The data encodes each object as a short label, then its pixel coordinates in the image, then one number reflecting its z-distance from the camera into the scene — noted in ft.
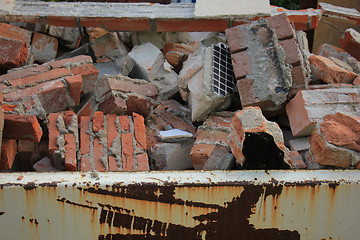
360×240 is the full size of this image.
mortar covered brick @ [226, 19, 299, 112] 11.25
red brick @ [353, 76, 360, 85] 12.49
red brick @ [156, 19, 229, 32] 14.79
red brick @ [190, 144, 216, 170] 10.51
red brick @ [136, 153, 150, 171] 10.29
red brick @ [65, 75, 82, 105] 11.53
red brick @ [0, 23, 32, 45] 13.94
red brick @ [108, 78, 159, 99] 11.76
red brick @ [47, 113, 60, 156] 10.11
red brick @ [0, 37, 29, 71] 12.66
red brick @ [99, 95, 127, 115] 11.30
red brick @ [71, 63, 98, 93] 12.31
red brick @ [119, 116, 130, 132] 10.98
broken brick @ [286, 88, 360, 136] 10.56
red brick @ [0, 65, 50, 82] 11.82
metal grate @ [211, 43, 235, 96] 11.74
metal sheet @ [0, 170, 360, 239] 7.67
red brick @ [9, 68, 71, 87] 11.54
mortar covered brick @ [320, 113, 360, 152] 8.58
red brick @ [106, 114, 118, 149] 10.62
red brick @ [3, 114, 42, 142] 9.58
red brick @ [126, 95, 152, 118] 11.64
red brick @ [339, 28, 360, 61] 15.08
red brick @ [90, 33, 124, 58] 14.88
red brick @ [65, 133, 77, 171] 9.85
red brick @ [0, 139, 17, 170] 9.55
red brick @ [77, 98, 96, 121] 11.90
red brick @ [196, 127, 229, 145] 11.04
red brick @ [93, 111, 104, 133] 10.76
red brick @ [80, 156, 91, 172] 9.91
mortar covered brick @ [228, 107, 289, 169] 8.12
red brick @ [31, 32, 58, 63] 14.37
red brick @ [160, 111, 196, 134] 12.20
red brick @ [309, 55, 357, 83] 12.69
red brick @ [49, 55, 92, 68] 12.42
